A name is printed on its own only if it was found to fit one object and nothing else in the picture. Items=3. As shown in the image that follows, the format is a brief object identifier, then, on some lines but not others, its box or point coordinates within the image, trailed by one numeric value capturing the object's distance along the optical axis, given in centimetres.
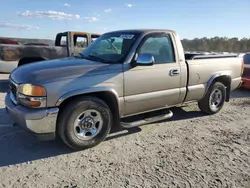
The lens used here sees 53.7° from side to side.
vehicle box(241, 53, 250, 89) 830
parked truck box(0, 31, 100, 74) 748
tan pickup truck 340
